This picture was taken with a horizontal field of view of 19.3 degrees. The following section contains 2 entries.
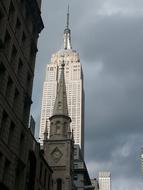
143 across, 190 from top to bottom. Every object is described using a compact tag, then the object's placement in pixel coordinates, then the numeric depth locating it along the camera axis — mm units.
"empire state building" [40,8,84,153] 190125
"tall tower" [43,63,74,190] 81812
